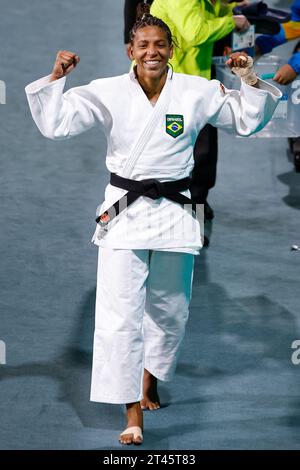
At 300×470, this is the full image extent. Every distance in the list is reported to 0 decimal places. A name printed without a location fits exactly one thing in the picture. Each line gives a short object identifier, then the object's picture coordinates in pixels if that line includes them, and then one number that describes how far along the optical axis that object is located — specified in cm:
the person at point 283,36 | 1491
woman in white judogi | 1035
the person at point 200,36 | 1357
